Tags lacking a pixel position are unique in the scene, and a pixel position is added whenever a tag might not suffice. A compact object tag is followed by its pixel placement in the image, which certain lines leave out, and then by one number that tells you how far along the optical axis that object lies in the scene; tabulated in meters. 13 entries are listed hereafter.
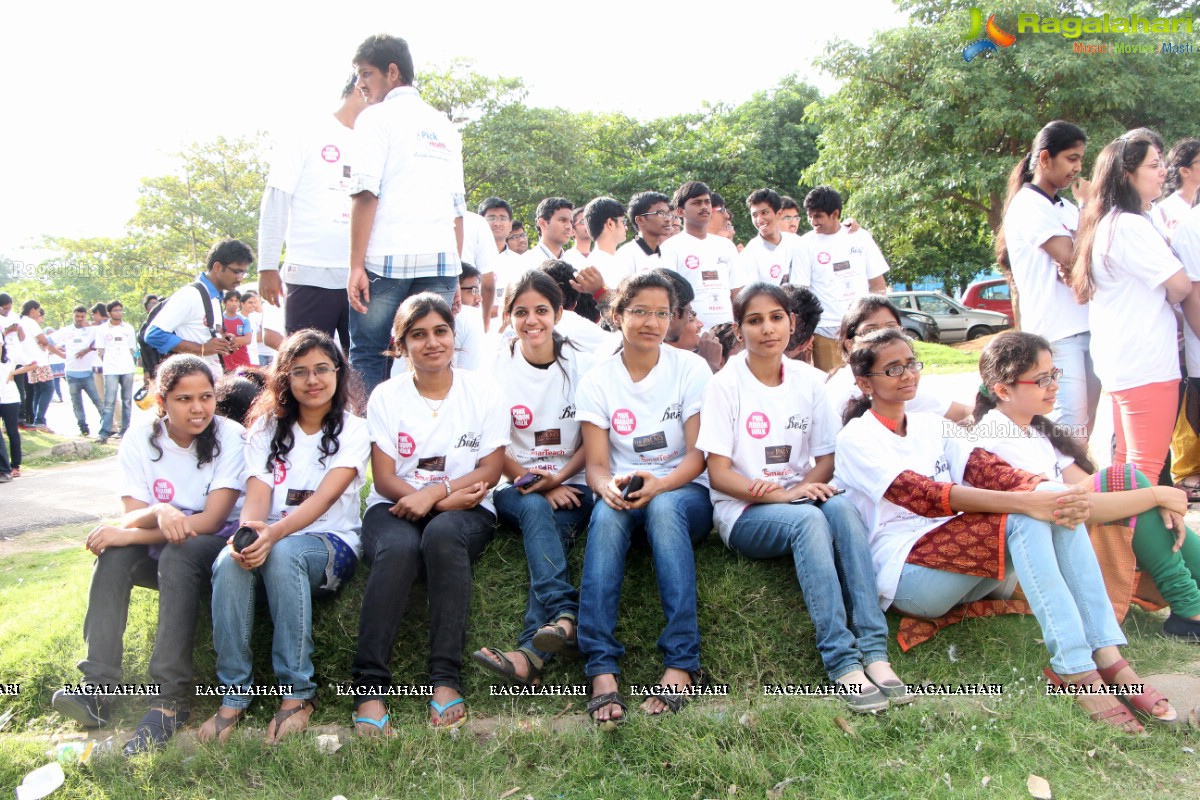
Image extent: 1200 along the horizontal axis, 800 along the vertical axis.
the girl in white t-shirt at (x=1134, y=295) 4.02
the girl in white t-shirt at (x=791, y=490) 3.12
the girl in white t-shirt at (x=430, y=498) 3.26
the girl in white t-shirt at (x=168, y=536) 3.33
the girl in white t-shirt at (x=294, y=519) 3.27
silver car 21.81
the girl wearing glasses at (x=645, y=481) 3.17
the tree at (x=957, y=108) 15.40
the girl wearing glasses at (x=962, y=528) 2.93
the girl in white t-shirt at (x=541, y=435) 3.63
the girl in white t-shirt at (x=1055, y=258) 4.32
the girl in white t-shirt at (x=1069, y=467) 3.26
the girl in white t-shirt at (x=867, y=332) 4.00
